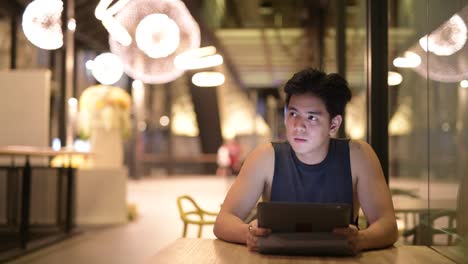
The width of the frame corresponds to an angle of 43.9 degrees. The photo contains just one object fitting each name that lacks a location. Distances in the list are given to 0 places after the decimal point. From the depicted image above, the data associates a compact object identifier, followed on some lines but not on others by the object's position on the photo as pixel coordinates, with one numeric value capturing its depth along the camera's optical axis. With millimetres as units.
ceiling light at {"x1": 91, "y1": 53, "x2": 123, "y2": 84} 5986
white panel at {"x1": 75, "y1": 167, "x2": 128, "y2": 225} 7742
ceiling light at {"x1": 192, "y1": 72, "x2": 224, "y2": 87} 10867
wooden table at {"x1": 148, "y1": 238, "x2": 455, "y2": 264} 1562
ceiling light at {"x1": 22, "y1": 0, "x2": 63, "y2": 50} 3926
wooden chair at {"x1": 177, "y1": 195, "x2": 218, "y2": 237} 3805
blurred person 14125
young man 1889
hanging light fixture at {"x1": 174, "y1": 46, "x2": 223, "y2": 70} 7488
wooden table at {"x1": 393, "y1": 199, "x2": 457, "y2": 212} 2280
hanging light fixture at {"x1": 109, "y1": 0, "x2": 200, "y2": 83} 4824
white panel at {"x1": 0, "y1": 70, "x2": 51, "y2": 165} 6504
